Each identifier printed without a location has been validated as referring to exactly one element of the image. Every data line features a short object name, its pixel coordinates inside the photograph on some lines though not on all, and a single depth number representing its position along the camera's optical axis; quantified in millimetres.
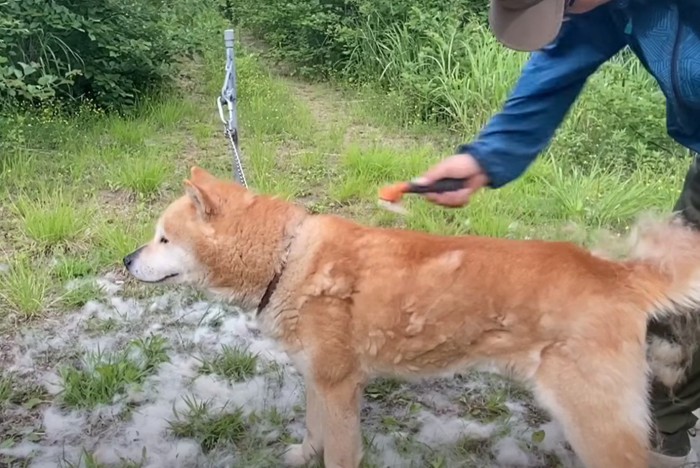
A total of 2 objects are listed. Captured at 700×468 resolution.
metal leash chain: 4352
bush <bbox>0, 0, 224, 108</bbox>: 6180
